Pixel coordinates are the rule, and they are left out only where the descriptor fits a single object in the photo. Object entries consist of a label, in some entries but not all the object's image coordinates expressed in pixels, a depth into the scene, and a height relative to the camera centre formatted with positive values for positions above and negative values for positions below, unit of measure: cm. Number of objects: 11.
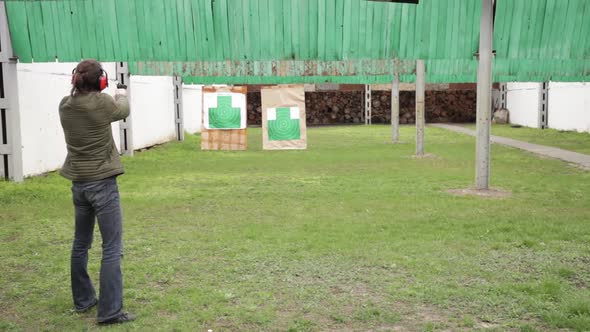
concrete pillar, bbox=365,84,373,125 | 3133 -148
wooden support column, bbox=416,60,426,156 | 1275 -57
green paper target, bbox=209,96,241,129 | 1678 -92
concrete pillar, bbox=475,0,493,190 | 808 -20
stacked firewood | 3269 -160
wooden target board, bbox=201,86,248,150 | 1664 -104
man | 352 -46
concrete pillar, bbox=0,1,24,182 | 889 -47
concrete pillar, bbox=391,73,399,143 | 1706 -77
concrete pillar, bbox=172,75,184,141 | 1927 -89
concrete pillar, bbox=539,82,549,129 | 2419 -136
